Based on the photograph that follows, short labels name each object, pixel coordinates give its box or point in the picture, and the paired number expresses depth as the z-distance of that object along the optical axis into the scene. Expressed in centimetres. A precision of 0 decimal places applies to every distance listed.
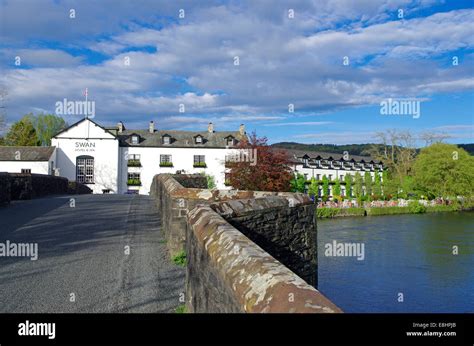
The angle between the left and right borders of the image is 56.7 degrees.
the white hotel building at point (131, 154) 5362
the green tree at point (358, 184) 7406
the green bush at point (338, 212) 5381
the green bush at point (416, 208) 6222
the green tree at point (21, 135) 6769
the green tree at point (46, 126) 7862
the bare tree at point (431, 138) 8091
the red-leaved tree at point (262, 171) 3600
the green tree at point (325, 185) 7206
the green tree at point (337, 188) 7376
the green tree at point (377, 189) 7551
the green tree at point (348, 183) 7562
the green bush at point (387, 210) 5934
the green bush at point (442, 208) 6492
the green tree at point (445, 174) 6831
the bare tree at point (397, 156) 8394
